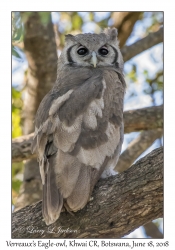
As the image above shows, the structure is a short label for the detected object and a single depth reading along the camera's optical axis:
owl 7.43
